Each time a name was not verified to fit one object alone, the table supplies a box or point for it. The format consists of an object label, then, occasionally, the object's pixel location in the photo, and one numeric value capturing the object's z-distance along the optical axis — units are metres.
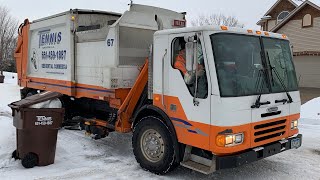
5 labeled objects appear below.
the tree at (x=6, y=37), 36.19
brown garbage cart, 5.86
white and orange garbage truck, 4.80
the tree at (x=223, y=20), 56.34
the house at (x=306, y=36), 24.08
